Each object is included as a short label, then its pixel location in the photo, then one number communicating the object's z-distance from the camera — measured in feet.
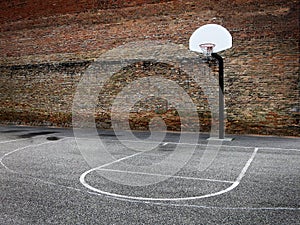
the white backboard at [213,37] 35.50
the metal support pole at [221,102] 35.88
